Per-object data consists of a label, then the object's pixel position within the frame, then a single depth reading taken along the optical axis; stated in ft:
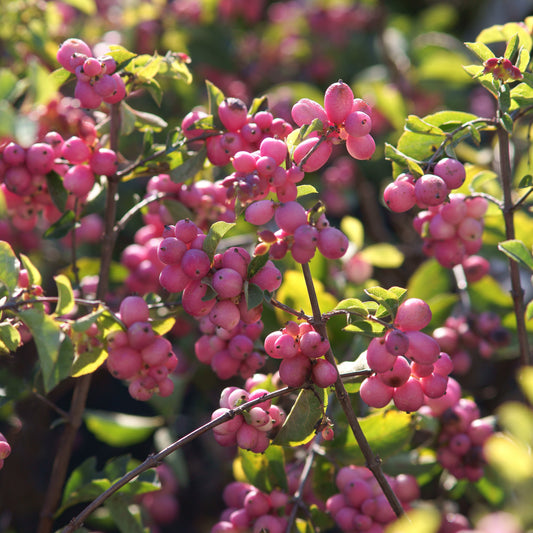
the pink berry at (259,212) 2.10
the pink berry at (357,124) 2.12
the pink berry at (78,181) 2.25
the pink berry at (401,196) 2.15
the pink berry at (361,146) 2.14
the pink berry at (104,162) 2.25
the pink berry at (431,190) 2.13
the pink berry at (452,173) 2.14
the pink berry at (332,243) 2.08
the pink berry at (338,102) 2.12
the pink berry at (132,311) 2.15
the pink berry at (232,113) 2.21
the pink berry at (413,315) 2.10
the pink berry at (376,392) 2.11
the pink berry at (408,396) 2.12
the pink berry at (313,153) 2.12
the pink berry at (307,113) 2.13
